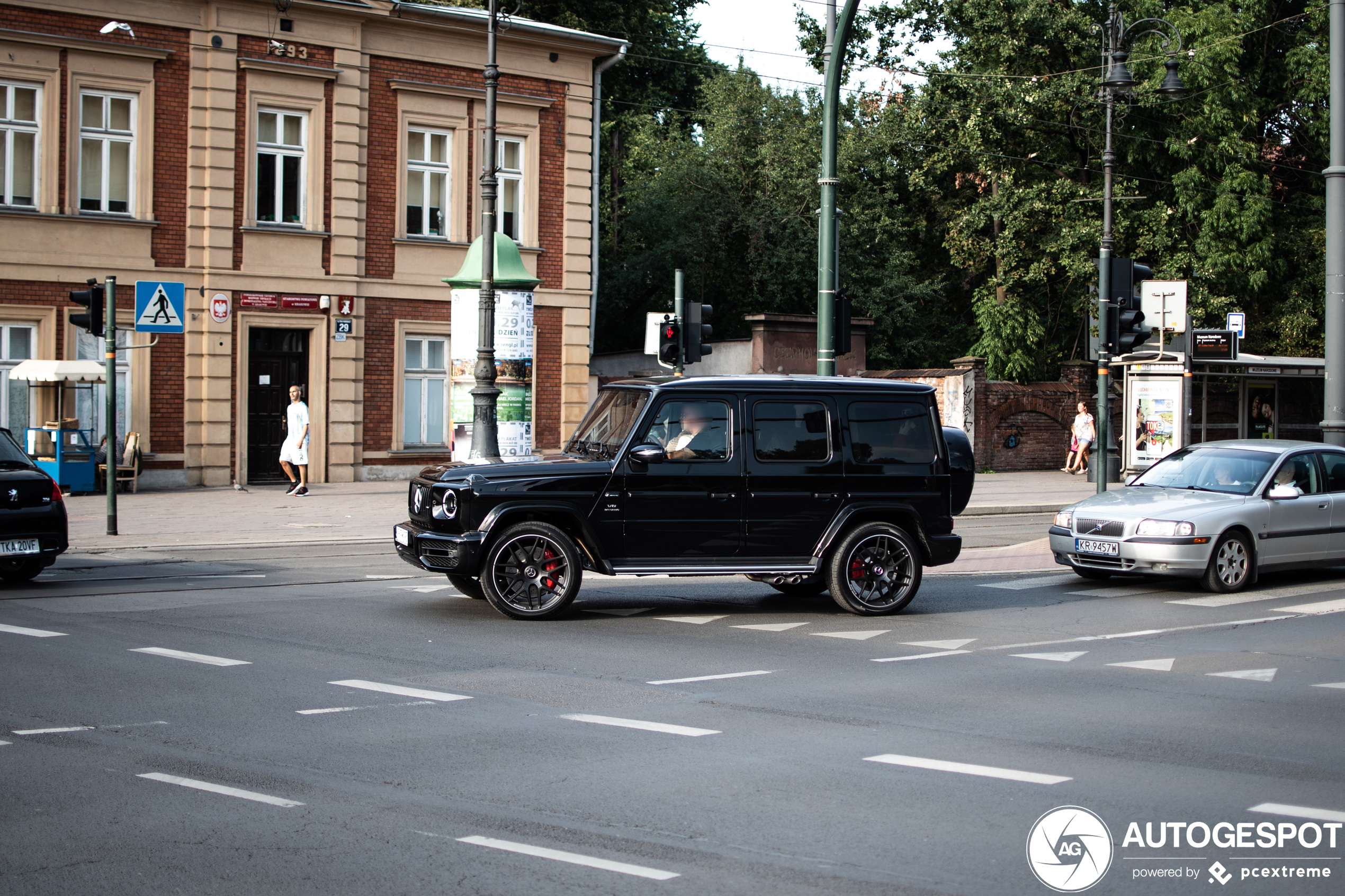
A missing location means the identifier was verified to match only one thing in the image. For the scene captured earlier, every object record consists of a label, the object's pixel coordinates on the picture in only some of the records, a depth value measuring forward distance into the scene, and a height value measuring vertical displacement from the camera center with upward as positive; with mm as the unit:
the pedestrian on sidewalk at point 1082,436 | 31547 +84
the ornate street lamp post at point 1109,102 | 18500 +5738
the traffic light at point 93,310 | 16891 +1413
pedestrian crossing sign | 17609 +1544
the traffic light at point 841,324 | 16469 +1311
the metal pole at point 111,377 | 16422 +600
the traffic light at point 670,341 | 19094 +1264
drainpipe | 28844 +6322
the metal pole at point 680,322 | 19016 +1514
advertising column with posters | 21422 +1055
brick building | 23172 +4050
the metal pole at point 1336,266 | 16328 +2066
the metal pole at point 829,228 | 16047 +2431
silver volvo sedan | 12859 -732
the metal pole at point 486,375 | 18375 +750
